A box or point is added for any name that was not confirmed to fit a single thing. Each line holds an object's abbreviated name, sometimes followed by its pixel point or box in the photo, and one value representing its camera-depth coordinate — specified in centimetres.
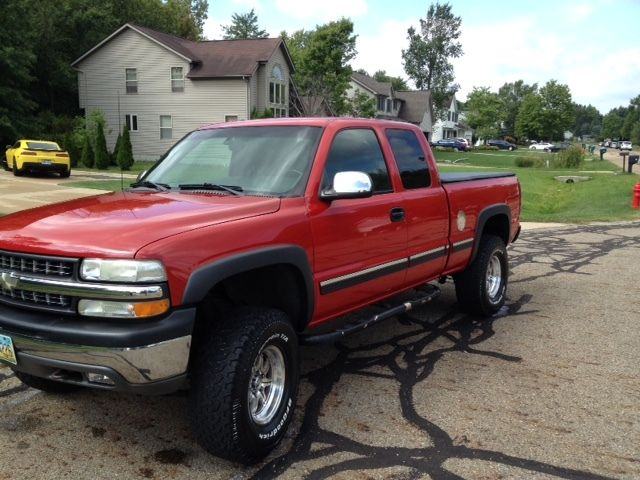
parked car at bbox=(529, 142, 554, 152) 7509
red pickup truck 272
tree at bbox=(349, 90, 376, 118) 4806
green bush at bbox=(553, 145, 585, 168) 3534
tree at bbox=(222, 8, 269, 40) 9169
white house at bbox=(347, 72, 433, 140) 6150
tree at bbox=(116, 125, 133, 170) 2576
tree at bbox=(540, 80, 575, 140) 8956
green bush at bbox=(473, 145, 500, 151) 7893
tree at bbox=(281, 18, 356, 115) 4038
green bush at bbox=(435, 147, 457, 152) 6391
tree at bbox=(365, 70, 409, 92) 8732
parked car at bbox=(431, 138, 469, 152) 6688
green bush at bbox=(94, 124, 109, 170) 2761
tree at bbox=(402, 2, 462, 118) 7031
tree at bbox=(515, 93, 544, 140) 9206
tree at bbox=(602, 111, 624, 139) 15018
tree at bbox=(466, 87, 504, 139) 8481
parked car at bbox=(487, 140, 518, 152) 8156
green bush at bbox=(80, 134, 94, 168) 2841
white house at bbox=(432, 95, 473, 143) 8900
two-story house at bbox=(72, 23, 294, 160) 3375
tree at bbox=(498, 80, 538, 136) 13225
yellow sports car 2159
